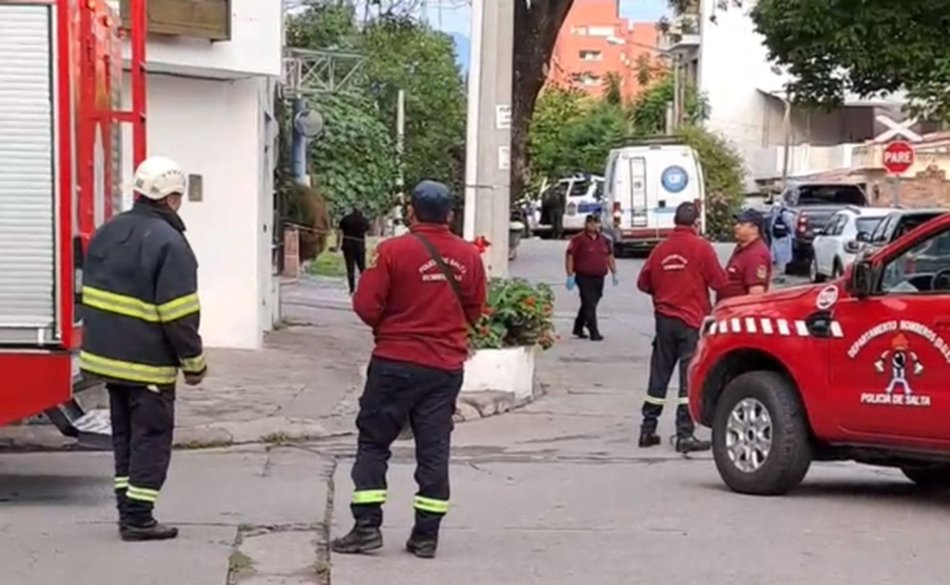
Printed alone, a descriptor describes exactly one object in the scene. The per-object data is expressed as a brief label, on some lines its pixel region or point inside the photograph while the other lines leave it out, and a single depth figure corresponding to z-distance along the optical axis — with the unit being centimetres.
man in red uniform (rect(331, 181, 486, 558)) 786
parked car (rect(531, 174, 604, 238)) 4900
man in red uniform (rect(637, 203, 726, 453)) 1237
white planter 1484
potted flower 1488
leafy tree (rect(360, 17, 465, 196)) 3216
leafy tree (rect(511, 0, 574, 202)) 2156
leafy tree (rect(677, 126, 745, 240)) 4841
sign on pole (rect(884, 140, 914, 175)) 2719
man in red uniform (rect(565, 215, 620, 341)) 2197
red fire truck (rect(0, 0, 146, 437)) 916
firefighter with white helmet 820
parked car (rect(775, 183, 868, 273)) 3475
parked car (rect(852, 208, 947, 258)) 2469
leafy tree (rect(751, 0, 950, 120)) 2370
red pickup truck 927
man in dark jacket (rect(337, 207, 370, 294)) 2758
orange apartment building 12281
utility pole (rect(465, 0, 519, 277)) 1540
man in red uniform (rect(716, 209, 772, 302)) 1306
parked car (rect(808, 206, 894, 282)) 2897
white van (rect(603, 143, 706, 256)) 3816
